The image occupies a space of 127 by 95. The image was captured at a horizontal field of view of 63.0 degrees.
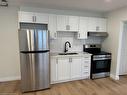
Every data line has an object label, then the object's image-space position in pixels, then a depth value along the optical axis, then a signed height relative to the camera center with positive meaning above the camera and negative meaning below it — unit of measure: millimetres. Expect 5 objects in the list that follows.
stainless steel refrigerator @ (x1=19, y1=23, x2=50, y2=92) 2752 -473
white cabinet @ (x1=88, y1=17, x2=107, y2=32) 3993 +695
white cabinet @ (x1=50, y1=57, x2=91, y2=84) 3414 -924
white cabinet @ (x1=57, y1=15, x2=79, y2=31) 3581 +679
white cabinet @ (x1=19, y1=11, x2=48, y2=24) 3169 +765
